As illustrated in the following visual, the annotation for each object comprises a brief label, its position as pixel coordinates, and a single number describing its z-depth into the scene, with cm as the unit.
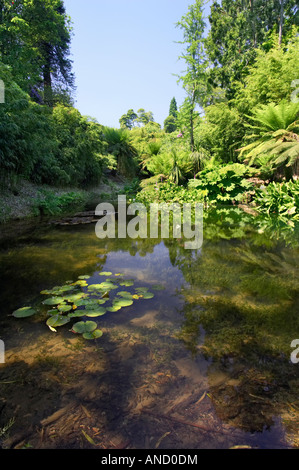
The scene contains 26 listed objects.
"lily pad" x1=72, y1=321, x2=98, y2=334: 168
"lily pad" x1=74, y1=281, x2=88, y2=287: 243
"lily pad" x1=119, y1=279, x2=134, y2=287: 253
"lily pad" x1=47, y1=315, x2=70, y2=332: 176
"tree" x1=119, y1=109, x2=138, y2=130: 4300
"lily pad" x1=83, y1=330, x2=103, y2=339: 164
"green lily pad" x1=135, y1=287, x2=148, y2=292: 239
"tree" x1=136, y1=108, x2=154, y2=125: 4250
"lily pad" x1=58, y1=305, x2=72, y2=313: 195
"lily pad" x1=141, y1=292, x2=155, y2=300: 223
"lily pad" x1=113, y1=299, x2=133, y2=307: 206
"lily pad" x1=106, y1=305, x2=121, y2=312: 198
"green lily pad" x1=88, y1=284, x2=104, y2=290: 235
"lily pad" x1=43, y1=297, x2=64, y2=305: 206
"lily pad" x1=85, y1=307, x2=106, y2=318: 189
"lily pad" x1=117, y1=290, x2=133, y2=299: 222
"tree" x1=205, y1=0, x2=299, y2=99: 1263
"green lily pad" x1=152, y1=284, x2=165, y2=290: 246
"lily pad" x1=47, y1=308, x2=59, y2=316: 192
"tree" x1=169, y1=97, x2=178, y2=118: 4374
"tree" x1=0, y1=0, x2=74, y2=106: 1055
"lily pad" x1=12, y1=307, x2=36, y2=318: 189
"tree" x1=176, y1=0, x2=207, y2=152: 1088
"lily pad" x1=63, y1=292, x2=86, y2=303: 210
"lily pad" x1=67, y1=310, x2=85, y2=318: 188
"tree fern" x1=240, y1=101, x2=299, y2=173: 688
